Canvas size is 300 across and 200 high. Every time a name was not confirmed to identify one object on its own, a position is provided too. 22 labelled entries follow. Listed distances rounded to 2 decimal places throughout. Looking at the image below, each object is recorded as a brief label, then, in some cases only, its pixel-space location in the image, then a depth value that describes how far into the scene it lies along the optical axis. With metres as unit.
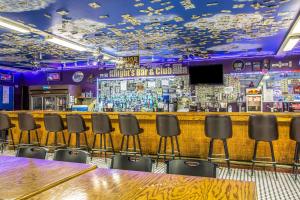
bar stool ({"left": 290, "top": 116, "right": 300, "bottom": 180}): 4.11
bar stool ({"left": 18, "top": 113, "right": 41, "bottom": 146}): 6.04
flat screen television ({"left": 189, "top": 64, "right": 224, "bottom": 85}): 9.00
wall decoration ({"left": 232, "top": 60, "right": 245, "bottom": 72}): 8.98
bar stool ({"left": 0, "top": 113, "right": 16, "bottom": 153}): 6.32
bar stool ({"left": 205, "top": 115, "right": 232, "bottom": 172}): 4.45
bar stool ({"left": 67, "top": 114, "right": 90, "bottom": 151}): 5.58
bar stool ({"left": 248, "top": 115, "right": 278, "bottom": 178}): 4.25
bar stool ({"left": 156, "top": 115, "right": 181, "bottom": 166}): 4.80
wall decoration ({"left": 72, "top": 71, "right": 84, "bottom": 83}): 11.10
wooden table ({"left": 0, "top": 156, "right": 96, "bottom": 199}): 1.67
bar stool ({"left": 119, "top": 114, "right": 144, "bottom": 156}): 5.07
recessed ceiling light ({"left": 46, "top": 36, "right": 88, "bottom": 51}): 5.63
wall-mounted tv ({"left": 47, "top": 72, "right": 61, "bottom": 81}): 11.53
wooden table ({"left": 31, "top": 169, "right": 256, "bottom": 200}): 1.56
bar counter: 4.78
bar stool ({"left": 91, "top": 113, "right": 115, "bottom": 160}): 5.36
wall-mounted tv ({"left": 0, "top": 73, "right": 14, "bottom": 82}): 11.30
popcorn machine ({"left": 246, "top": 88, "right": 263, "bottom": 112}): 8.67
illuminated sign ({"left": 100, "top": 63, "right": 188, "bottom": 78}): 9.69
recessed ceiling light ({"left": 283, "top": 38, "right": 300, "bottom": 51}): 5.89
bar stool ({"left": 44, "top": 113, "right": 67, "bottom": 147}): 5.77
